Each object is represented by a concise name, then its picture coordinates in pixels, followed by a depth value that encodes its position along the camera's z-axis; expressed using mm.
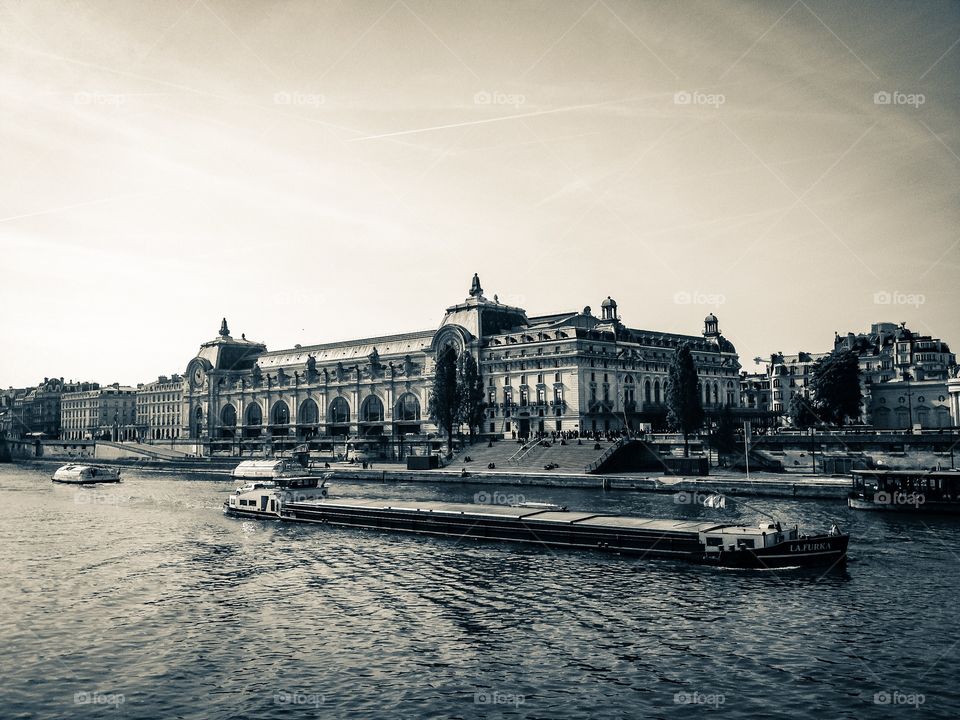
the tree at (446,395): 131875
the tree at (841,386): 131125
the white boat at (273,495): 75750
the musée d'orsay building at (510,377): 142500
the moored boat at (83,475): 124125
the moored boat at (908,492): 68562
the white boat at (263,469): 119562
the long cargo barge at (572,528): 47094
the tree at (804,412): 140125
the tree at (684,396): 108688
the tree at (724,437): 110938
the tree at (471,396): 133125
